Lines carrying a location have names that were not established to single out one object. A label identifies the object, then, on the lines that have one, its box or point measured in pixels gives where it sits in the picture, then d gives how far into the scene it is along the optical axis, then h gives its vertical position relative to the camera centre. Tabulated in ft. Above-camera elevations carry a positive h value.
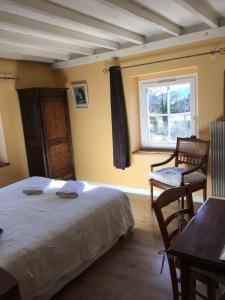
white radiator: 10.14 -2.27
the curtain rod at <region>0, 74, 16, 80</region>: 12.22 +1.73
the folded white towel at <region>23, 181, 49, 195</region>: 8.80 -2.61
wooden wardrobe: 12.64 -0.96
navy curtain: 12.26 -0.76
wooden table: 3.82 -2.24
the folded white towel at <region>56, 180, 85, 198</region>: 8.29 -2.58
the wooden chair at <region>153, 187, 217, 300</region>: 4.64 -2.69
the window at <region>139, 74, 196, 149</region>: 11.65 -0.35
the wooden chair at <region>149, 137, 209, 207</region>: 9.79 -2.65
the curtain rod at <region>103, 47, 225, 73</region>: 9.92 +1.80
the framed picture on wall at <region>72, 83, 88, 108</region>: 13.70 +0.73
